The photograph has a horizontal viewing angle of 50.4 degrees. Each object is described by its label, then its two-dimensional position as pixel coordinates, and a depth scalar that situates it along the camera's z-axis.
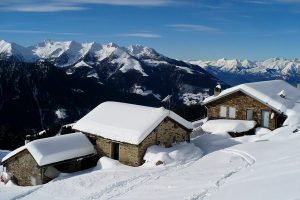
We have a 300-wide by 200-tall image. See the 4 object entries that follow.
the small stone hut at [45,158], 23.04
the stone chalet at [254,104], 28.74
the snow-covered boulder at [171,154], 22.25
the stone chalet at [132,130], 23.37
